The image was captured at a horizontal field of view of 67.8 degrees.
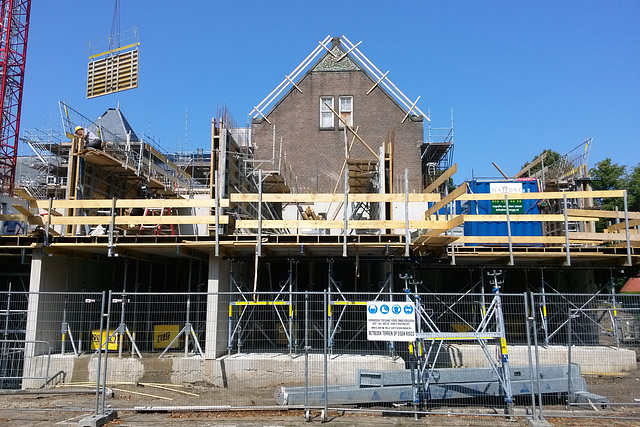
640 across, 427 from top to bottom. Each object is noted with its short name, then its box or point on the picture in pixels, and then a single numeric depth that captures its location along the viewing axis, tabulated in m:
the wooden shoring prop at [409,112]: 24.33
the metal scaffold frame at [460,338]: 8.71
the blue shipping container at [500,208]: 16.59
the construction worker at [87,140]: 15.05
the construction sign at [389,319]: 8.73
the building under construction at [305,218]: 12.70
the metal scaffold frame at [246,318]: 12.29
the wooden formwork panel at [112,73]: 39.44
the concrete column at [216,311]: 12.48
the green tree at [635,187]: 47.03
